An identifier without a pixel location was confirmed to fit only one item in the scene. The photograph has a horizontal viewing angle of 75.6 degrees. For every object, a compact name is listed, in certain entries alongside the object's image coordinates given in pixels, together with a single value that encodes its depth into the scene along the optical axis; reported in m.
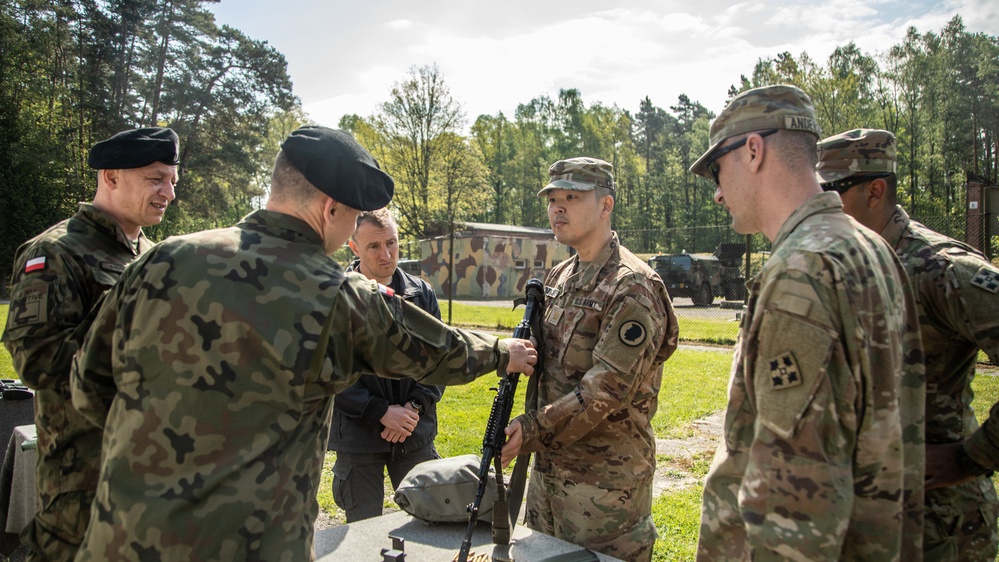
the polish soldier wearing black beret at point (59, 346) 2.45
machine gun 2.72
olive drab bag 2.95
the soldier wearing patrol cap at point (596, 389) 2.97
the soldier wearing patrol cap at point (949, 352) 2.34
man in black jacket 3.84
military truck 24.41
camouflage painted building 35.88
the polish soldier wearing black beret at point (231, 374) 1.79
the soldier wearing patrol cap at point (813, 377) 1.54
